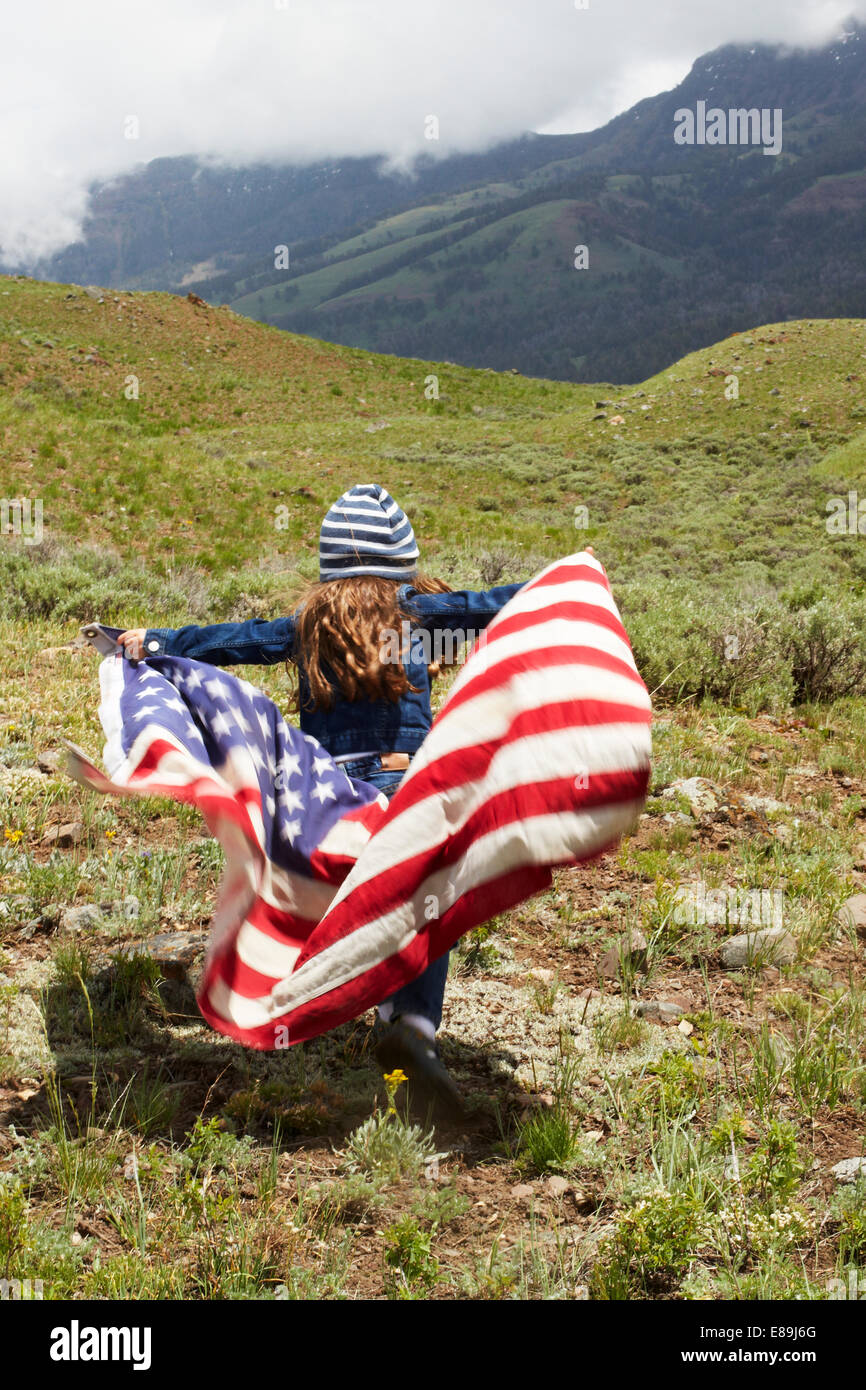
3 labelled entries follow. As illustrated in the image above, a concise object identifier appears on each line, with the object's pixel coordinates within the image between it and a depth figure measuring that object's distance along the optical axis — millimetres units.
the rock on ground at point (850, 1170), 2383
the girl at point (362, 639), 3135
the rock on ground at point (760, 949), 3439
